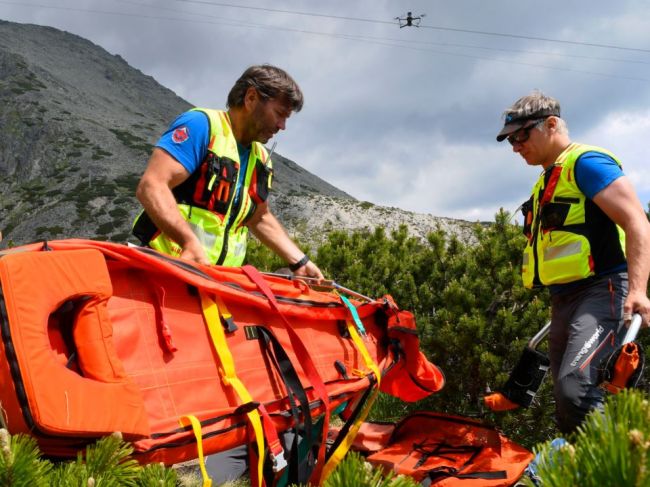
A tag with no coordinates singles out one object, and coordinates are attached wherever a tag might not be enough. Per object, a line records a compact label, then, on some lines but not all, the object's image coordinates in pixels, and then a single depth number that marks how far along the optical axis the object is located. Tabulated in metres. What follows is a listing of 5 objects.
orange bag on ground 3.22
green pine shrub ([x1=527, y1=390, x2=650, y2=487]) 0.77
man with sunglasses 2.70
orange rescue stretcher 1.62
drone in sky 37.25
